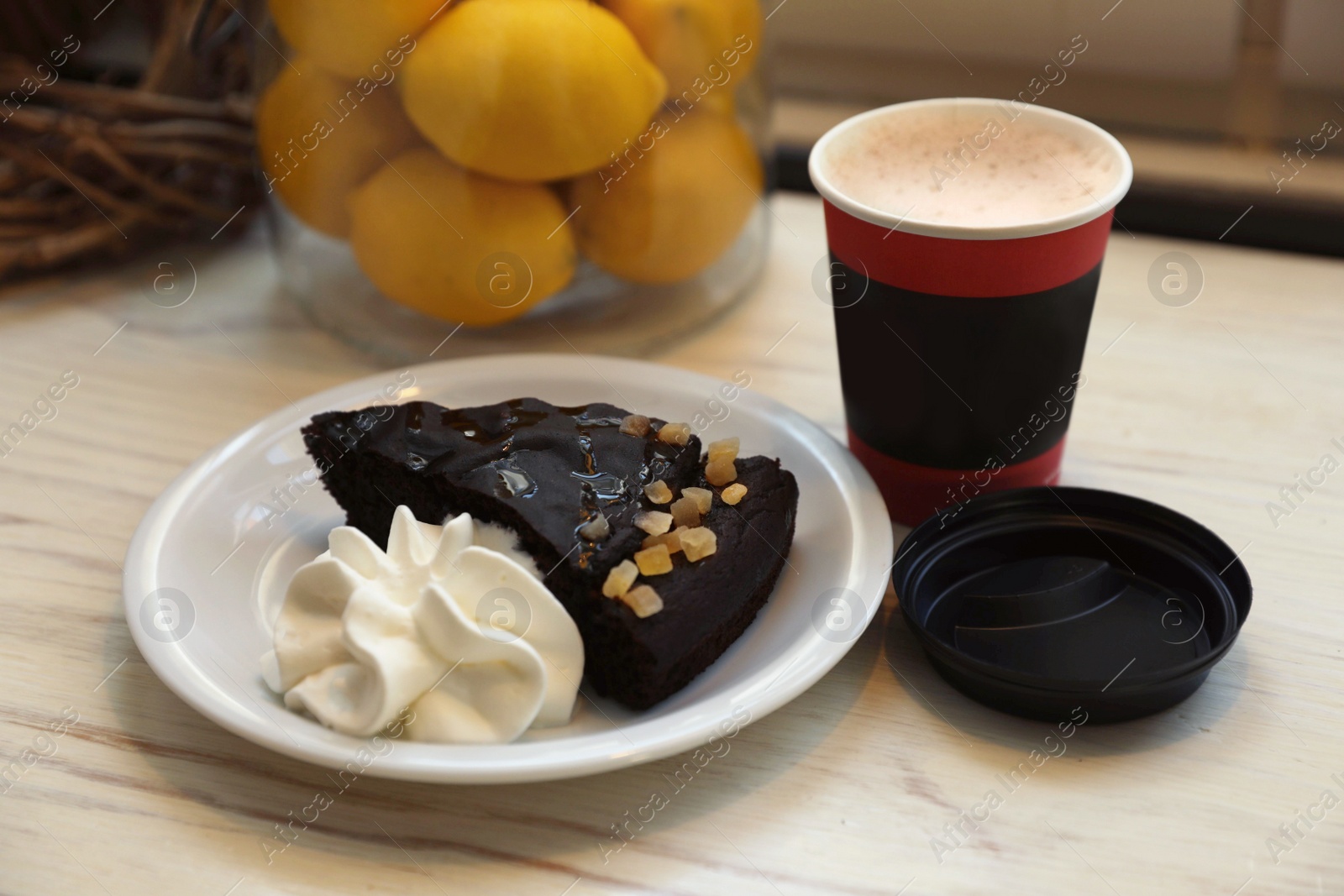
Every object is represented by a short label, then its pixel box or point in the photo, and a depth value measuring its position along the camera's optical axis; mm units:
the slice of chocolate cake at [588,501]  607
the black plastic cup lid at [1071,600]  582
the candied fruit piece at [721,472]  684
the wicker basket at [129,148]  974
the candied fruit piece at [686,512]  652
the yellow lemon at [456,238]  809
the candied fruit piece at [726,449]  694
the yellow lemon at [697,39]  795
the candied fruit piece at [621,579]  601
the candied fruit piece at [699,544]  626
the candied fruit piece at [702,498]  657
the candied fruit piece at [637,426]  707
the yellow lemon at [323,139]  814
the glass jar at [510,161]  764
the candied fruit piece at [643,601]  594
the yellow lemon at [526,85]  755
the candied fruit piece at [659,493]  657
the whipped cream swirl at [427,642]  575
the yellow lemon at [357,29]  761
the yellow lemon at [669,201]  831
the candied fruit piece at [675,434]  696
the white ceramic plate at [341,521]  544
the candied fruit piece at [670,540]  631
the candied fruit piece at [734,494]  668
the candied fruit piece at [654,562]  616
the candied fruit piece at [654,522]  637
